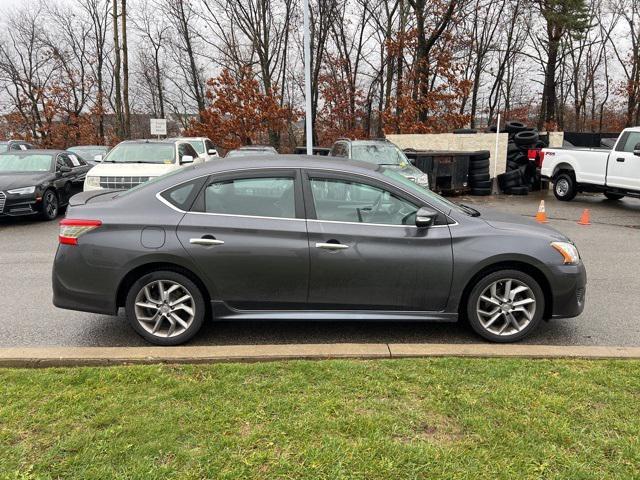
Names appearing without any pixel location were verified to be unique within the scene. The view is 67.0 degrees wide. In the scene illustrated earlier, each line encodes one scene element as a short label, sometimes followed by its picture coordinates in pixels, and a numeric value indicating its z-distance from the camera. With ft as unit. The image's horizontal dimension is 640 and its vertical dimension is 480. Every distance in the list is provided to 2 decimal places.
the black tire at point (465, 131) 64.03
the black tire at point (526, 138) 54.44
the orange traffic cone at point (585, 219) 35.01
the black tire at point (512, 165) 55.52
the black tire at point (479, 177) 50.08
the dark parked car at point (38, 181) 33.68
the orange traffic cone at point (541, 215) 33.58
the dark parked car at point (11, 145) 69.91
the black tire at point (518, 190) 52.16
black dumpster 48.70
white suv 32.07
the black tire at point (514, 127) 58.18
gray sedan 13.30
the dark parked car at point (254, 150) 56.29
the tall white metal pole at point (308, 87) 43.31
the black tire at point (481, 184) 50.34
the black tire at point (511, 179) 52.22
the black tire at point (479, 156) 49.56
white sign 71.05
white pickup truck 39.50
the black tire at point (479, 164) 49.80
